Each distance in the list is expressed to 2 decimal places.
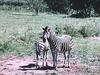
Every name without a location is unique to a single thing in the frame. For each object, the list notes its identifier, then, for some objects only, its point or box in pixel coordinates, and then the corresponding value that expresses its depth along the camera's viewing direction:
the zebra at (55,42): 13.69
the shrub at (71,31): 24.66
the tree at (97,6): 60.28
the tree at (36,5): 66.72
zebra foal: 14.31
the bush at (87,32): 24.83
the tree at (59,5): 74.62
